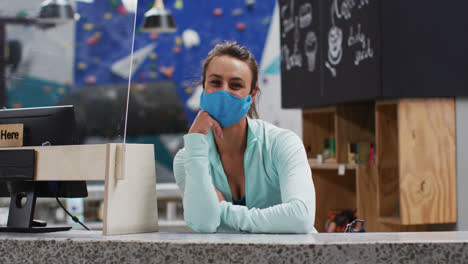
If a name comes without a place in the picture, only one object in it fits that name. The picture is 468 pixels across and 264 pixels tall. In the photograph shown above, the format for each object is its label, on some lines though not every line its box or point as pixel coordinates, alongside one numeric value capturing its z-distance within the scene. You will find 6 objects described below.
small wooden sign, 1.87
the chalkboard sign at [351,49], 3.56
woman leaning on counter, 1.74
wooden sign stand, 1.58
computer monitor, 1.83
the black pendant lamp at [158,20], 6.43
